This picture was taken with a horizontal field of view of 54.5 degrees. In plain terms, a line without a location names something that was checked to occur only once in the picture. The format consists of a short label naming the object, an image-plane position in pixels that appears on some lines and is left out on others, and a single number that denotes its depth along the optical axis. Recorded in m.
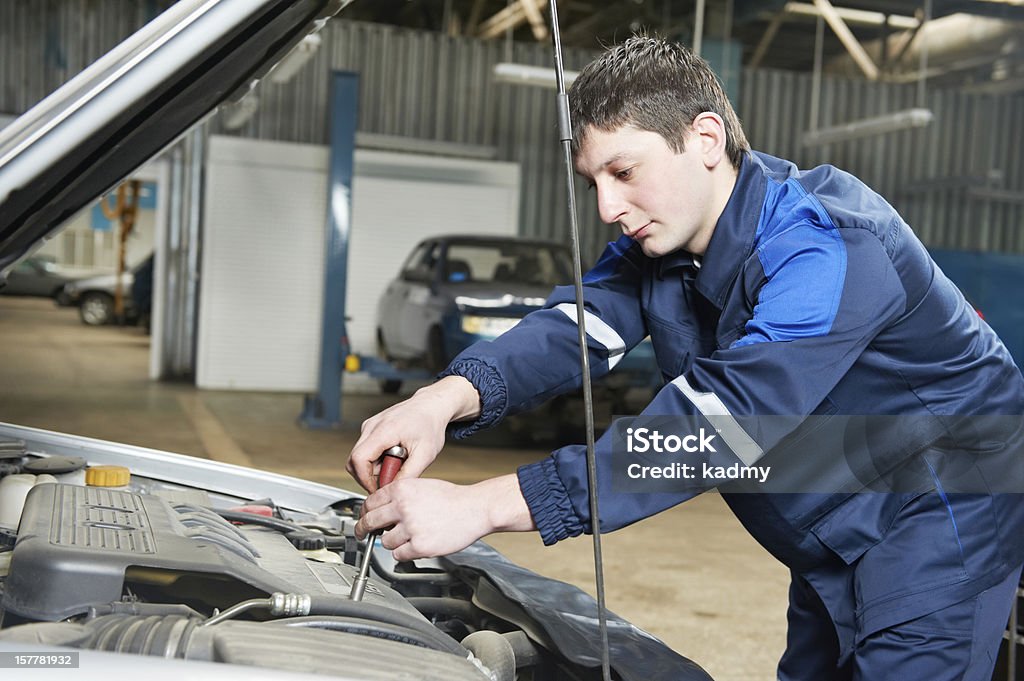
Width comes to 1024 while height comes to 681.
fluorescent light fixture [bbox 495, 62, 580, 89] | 7.76
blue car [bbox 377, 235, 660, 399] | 7.34
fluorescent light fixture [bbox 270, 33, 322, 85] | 6.25
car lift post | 8.39
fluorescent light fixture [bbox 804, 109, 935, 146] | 8.44
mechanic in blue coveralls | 1.15
